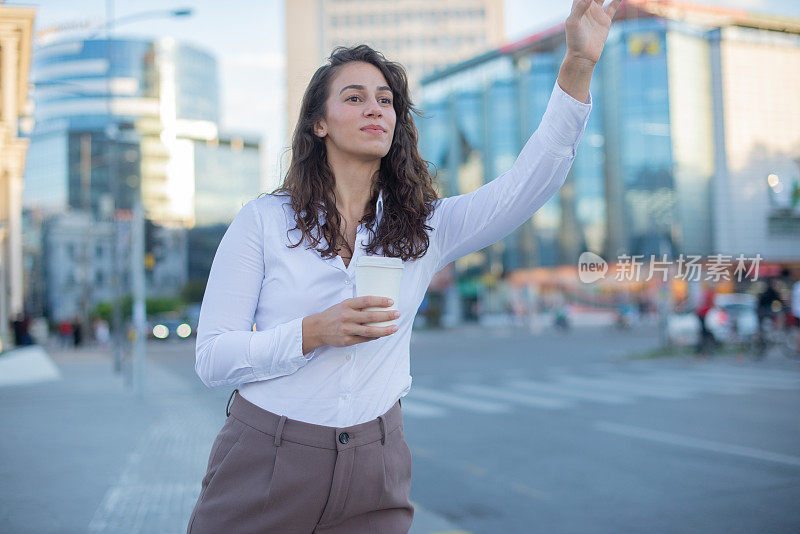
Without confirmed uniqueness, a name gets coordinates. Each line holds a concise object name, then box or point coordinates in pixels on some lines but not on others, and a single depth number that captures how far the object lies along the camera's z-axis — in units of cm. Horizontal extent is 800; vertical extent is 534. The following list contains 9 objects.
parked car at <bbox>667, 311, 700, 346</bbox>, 1812
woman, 157
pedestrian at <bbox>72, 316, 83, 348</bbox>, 3712
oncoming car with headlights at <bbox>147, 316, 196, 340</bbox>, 3974
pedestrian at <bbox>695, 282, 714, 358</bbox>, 1529
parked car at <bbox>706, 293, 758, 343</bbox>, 1666
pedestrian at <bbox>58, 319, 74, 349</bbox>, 3750
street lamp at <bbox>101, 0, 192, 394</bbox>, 1061
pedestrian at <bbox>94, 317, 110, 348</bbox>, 3850
